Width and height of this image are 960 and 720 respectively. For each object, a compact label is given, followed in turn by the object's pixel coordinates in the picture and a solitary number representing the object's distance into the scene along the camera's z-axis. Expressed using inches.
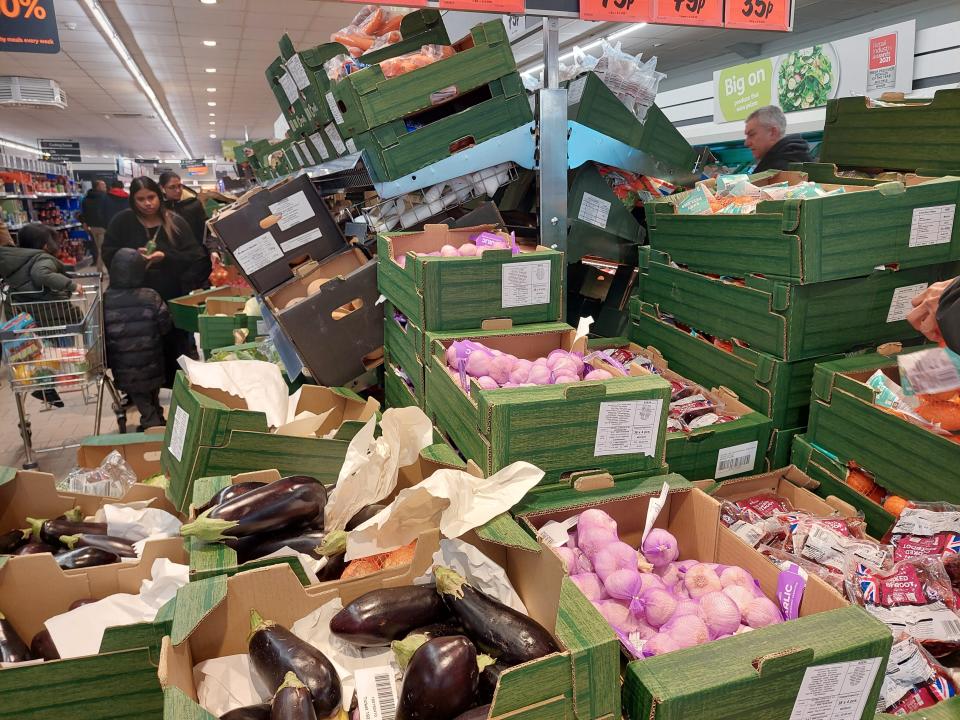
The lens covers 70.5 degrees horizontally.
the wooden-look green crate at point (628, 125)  112.7
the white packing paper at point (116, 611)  57.4
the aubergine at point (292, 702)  40.1
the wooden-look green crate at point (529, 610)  37.1
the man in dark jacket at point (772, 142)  165.3
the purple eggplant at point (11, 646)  57.7
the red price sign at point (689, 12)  112.9
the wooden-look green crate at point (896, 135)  104.2
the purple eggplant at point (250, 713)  41.9
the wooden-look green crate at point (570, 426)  57.7
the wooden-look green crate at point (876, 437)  70.5
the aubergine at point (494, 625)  41.9
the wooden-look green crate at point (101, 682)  47.2
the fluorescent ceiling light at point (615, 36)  360.5
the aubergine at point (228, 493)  62.6
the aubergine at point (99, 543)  68.7
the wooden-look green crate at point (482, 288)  81.7
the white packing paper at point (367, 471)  63.7
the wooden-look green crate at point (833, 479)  77.1
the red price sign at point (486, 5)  97.7
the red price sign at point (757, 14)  120.1
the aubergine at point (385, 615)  46.3
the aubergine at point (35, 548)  68.4
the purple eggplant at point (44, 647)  57.3
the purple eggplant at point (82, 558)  64.9
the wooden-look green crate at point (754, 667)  37.2
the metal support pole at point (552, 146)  105.1
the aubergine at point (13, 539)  71.8
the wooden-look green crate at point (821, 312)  89.1
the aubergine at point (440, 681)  39.1
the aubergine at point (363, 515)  60.7
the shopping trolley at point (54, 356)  161.3
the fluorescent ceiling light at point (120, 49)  316.6
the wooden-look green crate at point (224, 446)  73.7
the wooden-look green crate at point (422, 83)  96.0
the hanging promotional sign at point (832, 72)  237.1
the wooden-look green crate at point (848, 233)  85.5
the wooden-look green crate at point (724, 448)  85.9
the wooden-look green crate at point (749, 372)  92.0
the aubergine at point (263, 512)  56.7
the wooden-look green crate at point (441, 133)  98.9
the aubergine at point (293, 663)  42.6
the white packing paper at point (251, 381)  88.0
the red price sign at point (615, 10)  107.1
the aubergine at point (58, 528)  71.6
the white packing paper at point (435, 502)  52.8
